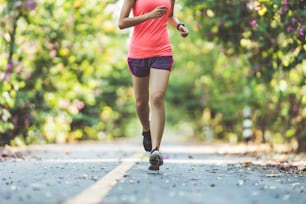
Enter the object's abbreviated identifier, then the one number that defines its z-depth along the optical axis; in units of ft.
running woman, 35.31
